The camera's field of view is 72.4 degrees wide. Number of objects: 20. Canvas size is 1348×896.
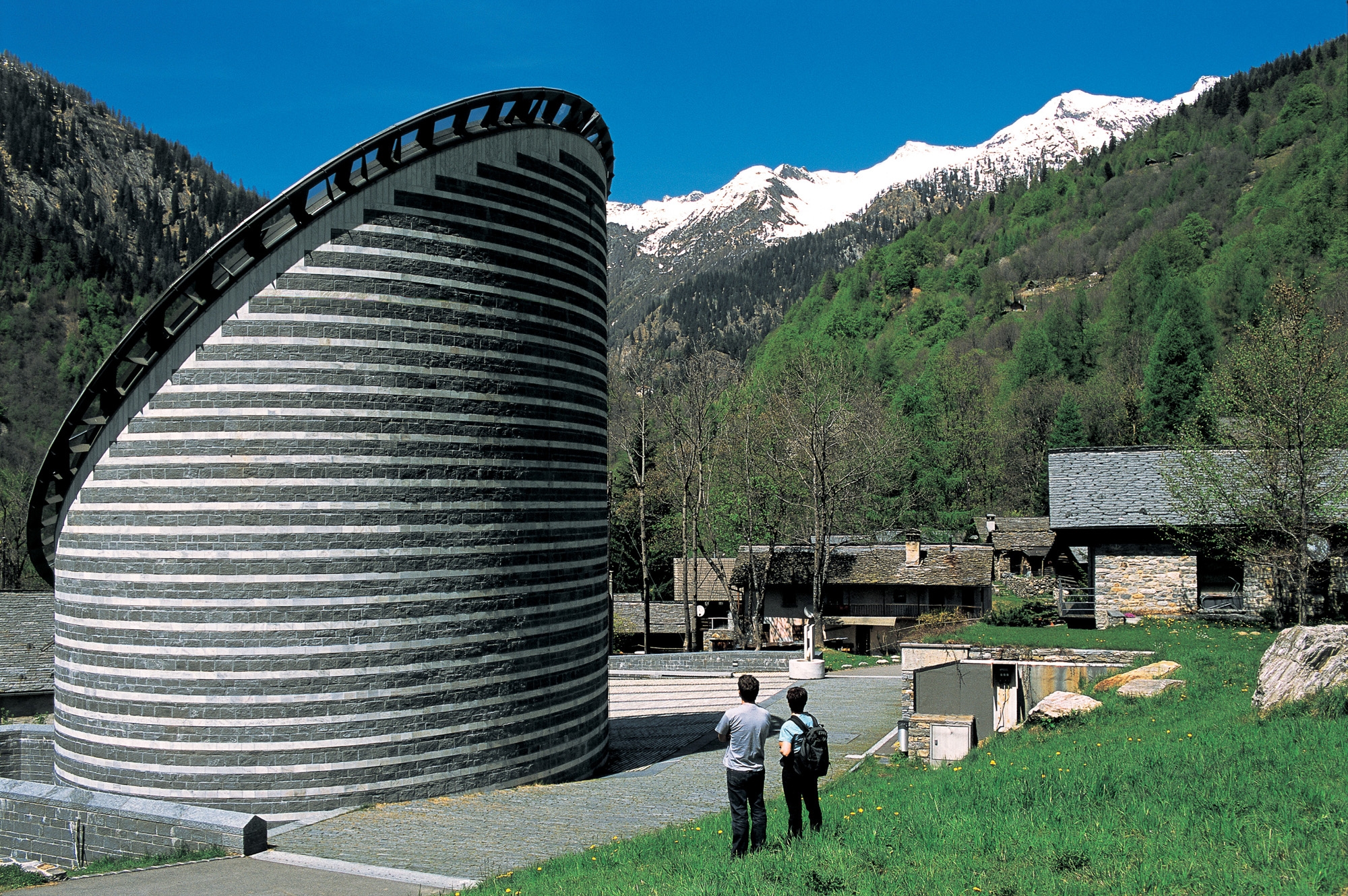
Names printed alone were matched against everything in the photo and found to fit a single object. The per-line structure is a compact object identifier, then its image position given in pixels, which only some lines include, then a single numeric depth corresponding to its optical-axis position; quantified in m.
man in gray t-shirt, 8.34
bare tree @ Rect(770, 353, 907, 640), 41.41
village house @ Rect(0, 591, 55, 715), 28.05
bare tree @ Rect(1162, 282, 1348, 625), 26.67
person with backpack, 8.24
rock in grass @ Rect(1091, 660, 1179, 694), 18.12
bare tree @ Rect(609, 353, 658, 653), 45.53
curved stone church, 13.12
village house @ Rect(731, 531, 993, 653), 46.84
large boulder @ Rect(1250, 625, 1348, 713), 11.55
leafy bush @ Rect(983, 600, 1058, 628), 31.02
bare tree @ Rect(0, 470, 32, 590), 57.50
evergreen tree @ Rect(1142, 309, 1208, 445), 67.06
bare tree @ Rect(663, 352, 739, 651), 45.38
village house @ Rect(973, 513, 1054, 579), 60.74
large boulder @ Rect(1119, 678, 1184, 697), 16.16
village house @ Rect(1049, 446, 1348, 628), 31.14
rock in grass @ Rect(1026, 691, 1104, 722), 15.16
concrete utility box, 14.55
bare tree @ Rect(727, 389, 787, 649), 45.38
